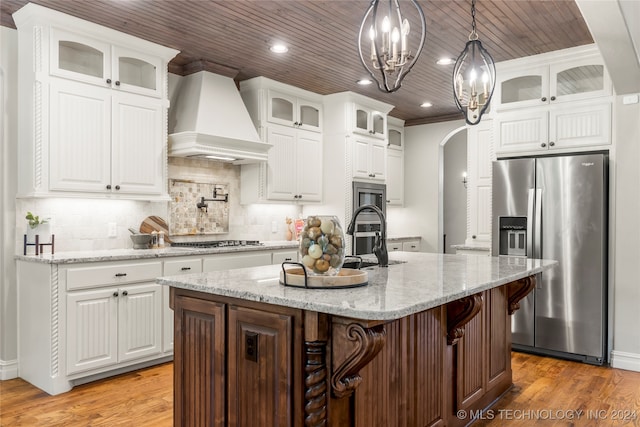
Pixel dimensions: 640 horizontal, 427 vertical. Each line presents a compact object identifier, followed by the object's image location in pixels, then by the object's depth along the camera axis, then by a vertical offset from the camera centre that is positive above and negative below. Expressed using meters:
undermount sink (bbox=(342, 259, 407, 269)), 2.72 -0.32
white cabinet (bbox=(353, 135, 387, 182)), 5.83 +0.65
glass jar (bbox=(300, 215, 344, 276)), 2.04 -0.14
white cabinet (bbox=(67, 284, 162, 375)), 3.40 -0.84
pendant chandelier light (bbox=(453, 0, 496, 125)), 2.80 +0.76
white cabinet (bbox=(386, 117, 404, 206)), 6.93 +0.70
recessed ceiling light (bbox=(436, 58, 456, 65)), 4.47 +1.38
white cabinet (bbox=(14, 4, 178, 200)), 3.47 +0.77
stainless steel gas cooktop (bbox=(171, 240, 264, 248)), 4.56 -0.32
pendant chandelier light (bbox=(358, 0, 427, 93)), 2.10 +0.72
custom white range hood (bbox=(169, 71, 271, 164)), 4.35 +0.81
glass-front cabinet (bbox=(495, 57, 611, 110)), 4.15 +1.14
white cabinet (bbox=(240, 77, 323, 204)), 5.16 +0.77
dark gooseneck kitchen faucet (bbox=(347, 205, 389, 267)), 2.85 -0.23
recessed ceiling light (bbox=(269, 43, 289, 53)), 4.13 +1.39
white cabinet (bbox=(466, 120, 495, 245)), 4.92 +0.28
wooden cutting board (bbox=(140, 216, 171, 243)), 4.41 -0.14
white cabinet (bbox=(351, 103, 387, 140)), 5.80 +1.11
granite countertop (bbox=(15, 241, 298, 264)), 3.36 -0.33
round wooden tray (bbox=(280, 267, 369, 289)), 2.04 -0.29
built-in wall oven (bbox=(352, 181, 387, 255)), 5.82 -0.05
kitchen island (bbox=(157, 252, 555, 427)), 1.80 -0.58
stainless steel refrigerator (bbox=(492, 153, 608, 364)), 3.97 -0.26
